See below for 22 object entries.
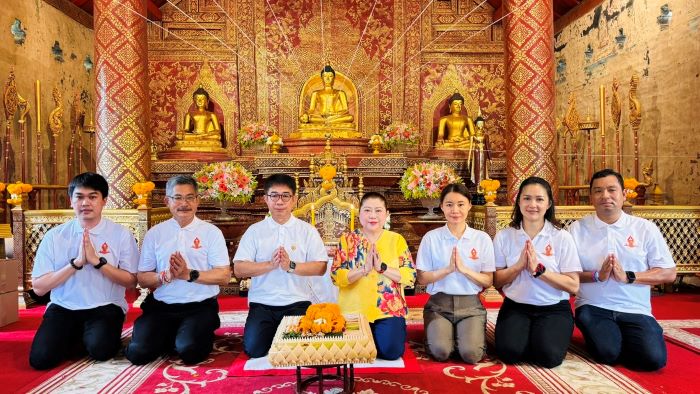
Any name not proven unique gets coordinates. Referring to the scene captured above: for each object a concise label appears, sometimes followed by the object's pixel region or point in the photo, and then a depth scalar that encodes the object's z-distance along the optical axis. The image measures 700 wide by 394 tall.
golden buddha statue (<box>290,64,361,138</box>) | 9.84
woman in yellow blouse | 3.59
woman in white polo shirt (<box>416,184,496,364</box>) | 3.63
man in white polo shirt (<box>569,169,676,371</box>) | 3.54
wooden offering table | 2.76
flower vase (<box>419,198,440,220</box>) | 6.90
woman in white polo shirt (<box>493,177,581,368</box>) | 3.54
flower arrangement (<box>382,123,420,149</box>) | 9.52
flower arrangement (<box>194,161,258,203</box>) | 6.61
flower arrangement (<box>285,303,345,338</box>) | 2.91
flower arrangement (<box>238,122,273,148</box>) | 9.45
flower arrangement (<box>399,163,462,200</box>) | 6.84
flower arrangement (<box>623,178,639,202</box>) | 5.87
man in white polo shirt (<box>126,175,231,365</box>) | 3.74
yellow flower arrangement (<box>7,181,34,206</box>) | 5.61
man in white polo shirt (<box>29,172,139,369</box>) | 3.62
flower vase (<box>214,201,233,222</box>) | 6.62
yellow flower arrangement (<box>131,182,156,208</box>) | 5.64
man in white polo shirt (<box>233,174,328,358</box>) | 3.75
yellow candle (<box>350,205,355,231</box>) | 4.98
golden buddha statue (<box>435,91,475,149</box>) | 10.27
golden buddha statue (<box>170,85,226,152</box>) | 10.17
